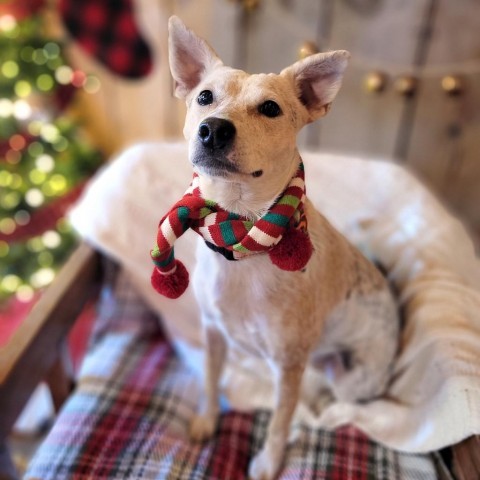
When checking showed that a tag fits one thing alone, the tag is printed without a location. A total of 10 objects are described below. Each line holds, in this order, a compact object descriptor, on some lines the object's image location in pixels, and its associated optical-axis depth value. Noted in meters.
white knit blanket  1.04
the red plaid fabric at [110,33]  1.96
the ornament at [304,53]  0.93
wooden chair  1.01
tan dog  0.77
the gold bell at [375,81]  1.71
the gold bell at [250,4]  1.72
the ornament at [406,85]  1.69
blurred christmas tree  1.70
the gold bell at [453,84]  1.65
